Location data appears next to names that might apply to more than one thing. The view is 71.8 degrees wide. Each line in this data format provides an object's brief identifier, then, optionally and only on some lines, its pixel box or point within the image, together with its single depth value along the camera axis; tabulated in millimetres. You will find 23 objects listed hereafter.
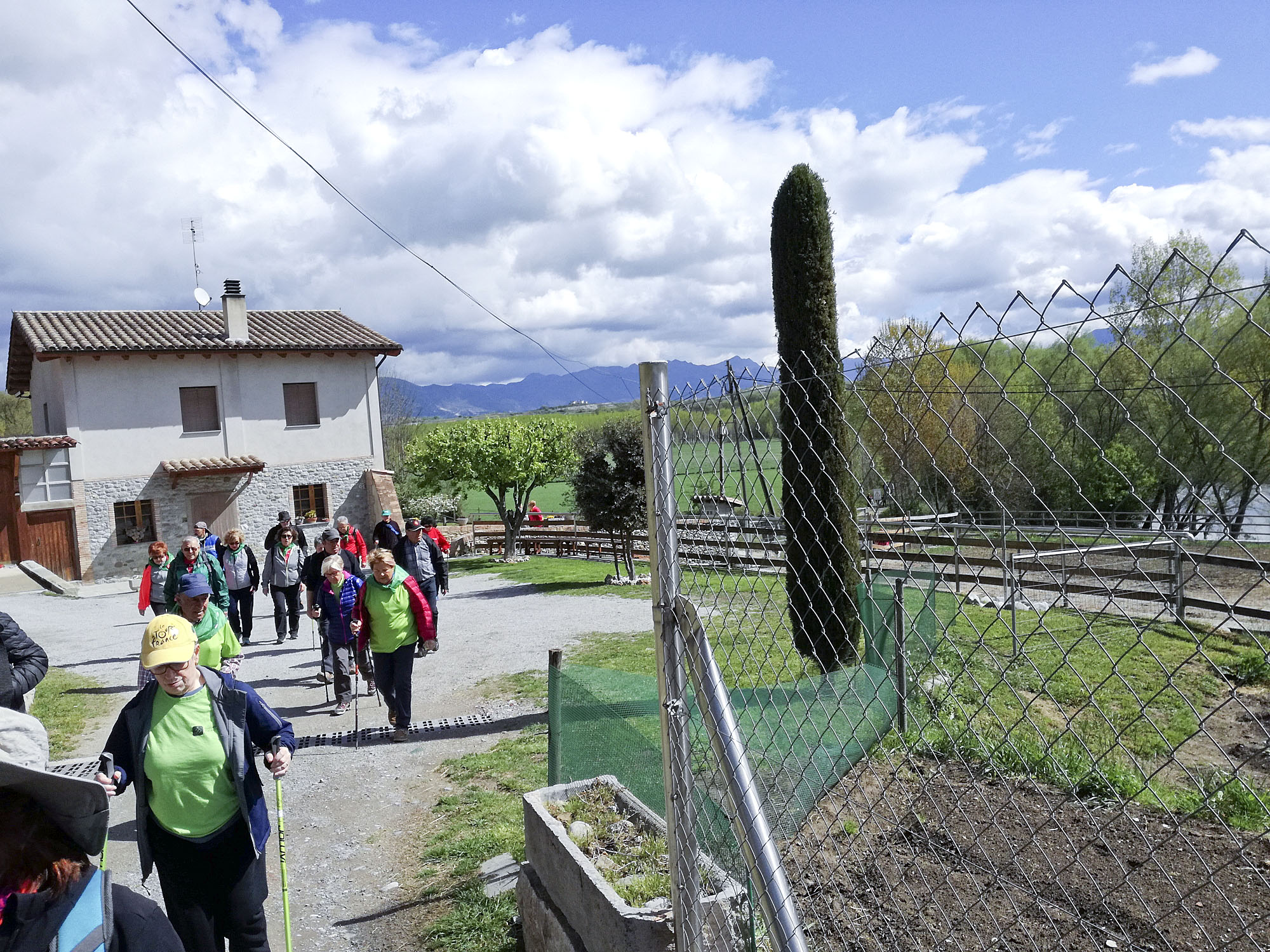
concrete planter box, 2822
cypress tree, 8195
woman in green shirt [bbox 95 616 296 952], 3451
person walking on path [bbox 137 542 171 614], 9500
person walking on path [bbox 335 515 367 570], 11812
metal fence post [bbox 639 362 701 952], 2359
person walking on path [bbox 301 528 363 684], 9422
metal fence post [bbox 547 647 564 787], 4801
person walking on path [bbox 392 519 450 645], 9059
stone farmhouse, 23219
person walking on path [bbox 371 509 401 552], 12281
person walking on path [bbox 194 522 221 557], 10955
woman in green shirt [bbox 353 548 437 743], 7391
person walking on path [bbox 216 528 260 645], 11219
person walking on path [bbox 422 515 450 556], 12845
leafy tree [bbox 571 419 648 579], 18109
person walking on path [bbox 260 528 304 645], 12320
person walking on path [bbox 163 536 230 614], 8430
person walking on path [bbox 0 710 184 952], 1825
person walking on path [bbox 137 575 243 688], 5793
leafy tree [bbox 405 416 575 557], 25875
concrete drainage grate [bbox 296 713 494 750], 7793
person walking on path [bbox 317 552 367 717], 8365
